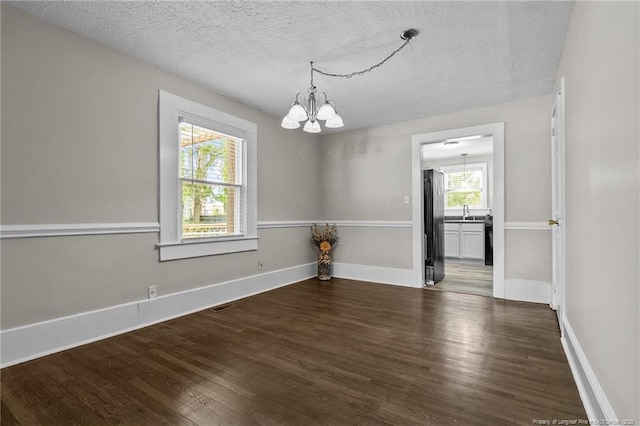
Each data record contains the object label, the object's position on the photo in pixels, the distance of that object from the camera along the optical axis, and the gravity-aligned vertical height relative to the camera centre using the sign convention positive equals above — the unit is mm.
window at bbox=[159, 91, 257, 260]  3115 +361
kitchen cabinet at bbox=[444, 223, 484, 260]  6449 -619
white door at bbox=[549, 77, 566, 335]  2525 +85
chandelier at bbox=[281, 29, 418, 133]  2539 +883
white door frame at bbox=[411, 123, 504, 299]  3869 +223
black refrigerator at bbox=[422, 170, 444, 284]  4641 -277
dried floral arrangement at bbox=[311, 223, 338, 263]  4977 -436
